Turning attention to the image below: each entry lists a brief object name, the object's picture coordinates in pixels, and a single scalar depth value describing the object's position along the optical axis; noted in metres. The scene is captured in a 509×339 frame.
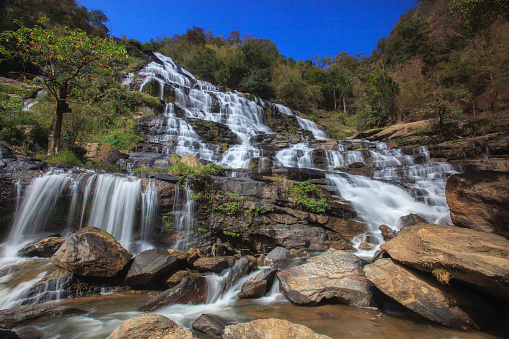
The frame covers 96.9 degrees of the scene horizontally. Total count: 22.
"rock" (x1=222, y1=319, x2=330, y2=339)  2.62
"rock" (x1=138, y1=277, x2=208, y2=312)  4.42
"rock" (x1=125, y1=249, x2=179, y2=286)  5.13
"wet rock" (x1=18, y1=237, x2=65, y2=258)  5.82
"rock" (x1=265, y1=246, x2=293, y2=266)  6.38
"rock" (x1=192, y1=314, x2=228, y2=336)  3.43
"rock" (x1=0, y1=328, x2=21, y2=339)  2.84
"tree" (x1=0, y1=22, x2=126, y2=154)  8.36
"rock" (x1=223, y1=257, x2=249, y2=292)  5.19
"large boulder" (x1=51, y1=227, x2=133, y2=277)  4.85
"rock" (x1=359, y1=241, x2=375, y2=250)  7.15
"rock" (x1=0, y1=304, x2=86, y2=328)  3.58
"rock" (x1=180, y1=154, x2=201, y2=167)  11.00
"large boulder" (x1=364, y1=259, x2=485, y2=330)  3.27
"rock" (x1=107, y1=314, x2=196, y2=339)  2.54
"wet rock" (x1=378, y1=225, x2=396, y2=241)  7.35
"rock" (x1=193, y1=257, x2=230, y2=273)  5.88
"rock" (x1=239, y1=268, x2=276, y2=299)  4.74
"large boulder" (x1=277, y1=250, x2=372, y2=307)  4.11
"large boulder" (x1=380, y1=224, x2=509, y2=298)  2.91
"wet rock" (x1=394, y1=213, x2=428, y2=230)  7.71
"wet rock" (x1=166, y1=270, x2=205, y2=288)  5.39
